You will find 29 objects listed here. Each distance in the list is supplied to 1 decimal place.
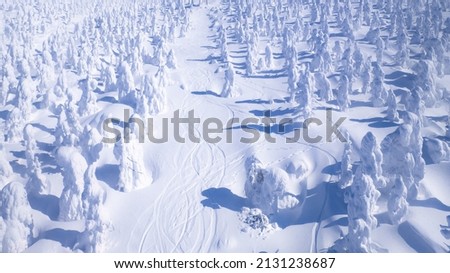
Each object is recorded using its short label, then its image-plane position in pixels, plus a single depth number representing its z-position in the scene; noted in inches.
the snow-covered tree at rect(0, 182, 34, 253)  864.9
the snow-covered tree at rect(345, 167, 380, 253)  789.2
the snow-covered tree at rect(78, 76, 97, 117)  1612.9
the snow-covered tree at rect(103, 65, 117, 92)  1861.5
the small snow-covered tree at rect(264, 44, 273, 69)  2268.7
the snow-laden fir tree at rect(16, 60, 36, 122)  1653.5
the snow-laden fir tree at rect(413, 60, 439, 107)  1556.3
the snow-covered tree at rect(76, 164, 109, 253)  883.4
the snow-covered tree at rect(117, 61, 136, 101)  1689.2
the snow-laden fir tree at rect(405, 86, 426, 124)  1396.4
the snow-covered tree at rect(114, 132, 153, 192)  1103.0
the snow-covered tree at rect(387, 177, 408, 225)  910.4
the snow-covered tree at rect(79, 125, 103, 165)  1211.9
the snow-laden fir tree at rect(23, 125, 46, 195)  1094.4
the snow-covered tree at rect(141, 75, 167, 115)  1553.9
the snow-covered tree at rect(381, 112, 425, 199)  973.8
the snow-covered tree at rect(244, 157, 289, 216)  994.7
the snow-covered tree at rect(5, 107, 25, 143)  1472.7
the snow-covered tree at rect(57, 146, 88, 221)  985.5
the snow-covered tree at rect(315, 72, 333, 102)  1707.7
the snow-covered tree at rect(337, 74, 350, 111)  1589.7
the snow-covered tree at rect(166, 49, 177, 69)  2288.4
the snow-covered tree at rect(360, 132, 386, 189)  943.0
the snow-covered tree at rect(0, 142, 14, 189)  1152.2
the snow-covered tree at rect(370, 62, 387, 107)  1637.6
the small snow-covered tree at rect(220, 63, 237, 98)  1846.7
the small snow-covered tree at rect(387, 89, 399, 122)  1494.8
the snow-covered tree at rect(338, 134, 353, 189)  1034.9
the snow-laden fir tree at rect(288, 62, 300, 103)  1727.4
